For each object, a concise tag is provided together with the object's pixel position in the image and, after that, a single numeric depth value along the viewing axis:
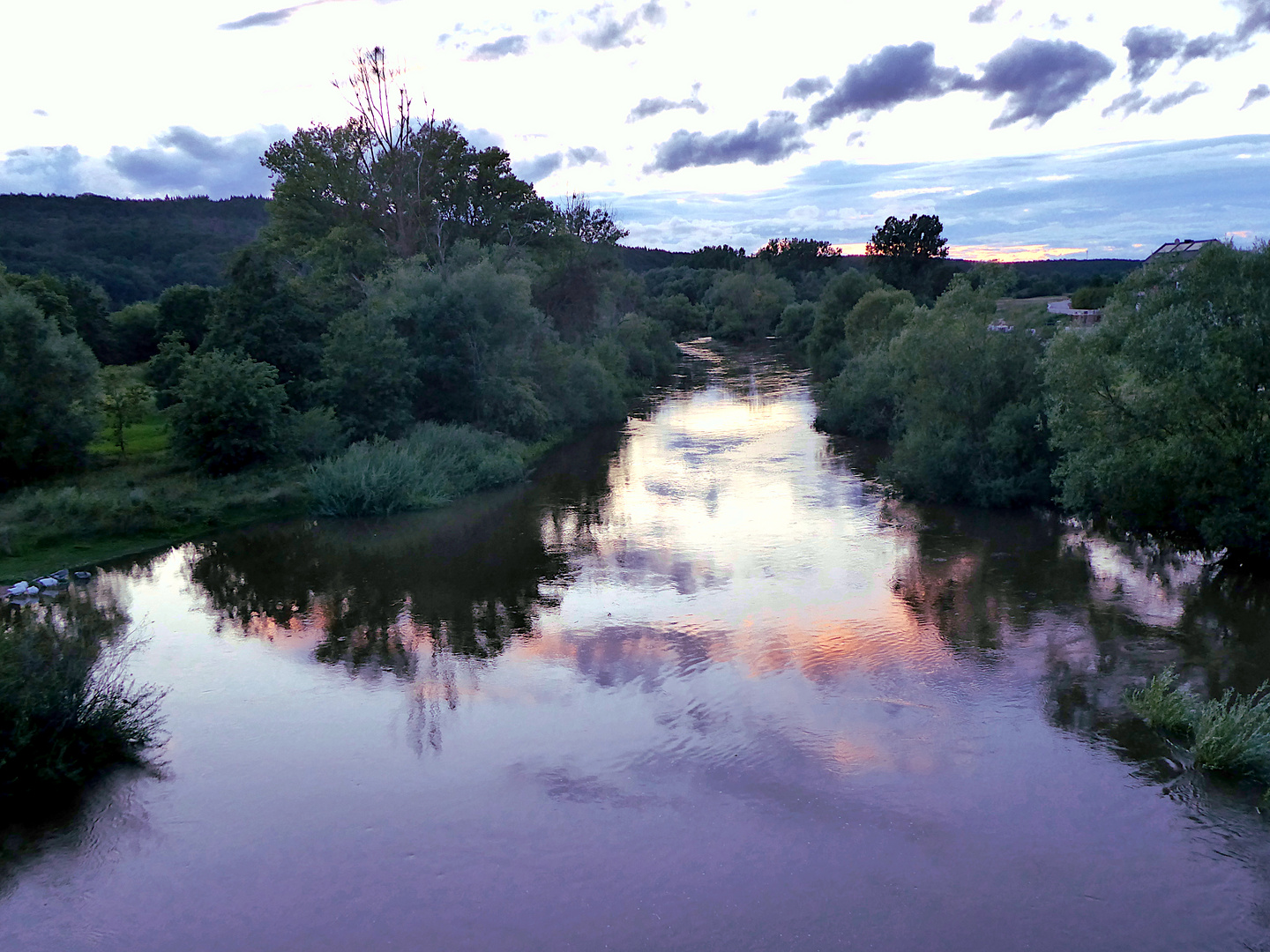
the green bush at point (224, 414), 26.08
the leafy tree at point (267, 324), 30.41
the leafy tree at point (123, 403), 30.45
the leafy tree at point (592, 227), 54.12
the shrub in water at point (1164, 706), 12.35
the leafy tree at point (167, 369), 35.19
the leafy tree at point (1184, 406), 17.28
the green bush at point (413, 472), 25.78
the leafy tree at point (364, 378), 30.30
